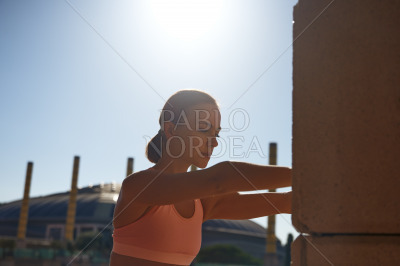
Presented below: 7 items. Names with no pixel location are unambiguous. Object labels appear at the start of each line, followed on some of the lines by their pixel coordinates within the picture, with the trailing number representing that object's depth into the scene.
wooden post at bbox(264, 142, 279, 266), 26.67
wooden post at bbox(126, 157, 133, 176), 31.93
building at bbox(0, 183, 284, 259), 40.09
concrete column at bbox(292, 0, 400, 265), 0.84
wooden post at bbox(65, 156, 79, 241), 31.27
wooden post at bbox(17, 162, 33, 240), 31.64
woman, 0.91
